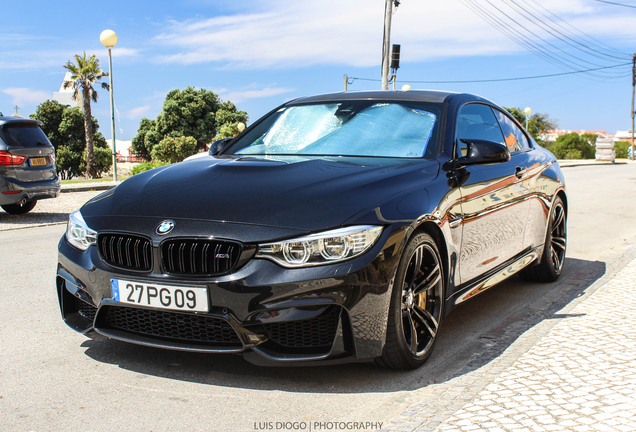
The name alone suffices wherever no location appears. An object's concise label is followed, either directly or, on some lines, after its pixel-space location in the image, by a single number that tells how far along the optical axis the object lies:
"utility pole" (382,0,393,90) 21.98
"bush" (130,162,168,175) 25.72
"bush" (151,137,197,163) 35.15
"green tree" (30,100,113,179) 57.38
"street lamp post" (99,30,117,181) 19.72
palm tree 45.91
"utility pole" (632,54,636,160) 64.12
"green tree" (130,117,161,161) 66.84
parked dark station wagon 9.53
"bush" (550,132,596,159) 61.89
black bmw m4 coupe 2.77
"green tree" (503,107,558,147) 83.44
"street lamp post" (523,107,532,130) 36.00
